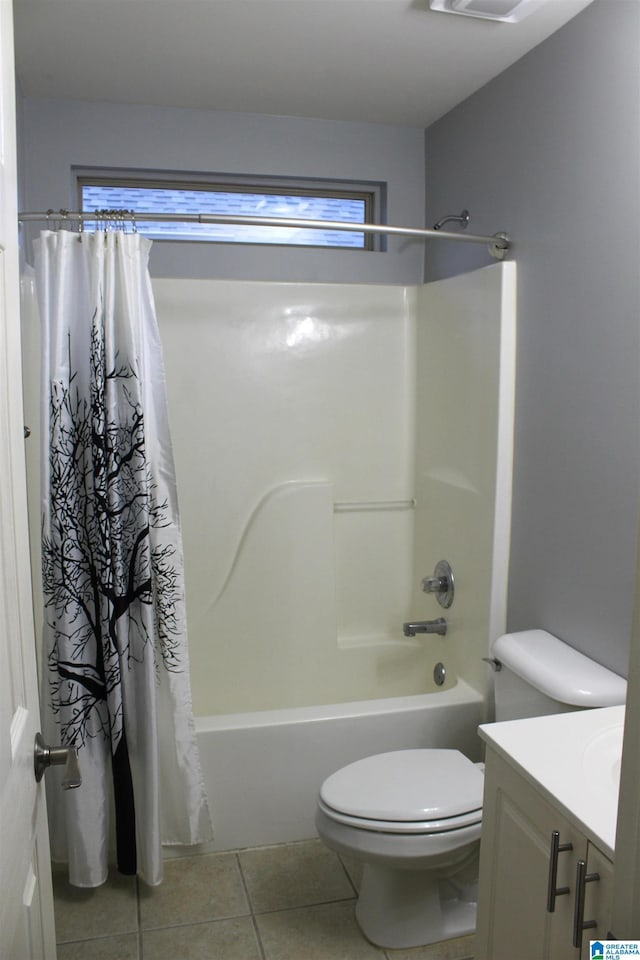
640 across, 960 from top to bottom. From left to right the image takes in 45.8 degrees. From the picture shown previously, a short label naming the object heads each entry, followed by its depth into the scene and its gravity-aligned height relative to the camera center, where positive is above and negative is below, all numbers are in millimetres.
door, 952 -344
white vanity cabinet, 1169 -812
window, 2797 +712
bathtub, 2217 -1057
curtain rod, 1984 +479
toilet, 1801 -1004
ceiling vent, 1852 +954
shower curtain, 1975 -453
